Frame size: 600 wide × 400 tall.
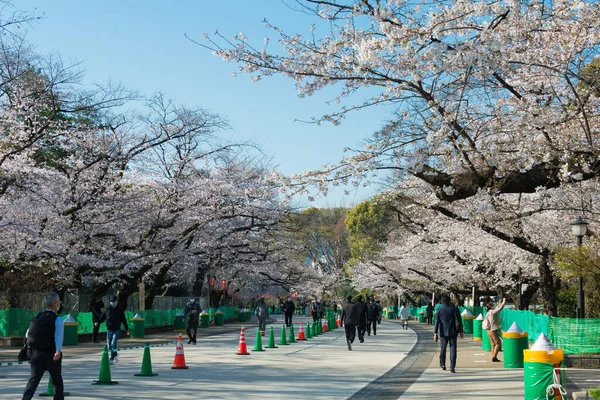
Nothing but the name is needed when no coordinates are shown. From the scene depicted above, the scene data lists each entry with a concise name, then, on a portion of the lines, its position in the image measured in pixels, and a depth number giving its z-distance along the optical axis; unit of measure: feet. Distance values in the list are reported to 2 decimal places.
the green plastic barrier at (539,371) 36.42
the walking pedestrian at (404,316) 147.33
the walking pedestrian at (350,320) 82.12
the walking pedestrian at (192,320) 85.01
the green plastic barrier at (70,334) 86.84
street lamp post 65.41
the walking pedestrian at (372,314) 113.44
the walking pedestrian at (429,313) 181.16
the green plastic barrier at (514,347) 57.93
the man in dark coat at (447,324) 56.54
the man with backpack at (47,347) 33.47
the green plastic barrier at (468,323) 123.61
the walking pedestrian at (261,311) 99.25
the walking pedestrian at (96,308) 88.07
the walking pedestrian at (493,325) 65.62
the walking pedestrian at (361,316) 84.11
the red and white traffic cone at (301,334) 97.39
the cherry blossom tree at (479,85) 36.22
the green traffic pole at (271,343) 79.82
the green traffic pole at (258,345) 75.05
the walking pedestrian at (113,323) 62.39
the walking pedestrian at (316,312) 159.84
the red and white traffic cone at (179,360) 55.26
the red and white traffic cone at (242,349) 70.38
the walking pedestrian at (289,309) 131.23
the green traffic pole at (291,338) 91.75
